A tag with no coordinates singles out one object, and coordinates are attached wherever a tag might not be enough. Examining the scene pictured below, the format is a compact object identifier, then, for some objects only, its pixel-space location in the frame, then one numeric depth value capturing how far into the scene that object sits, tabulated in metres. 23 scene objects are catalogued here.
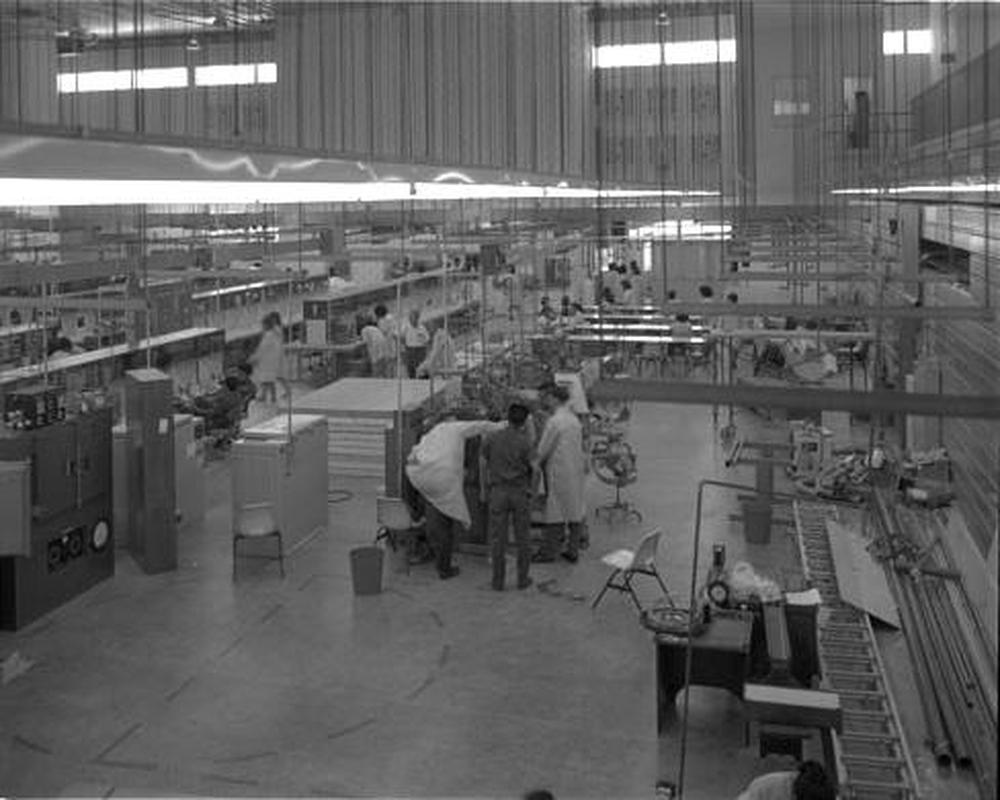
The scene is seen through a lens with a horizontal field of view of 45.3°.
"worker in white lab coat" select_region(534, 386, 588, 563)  9.93
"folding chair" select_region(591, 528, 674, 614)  8.67
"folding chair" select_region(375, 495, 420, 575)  9.91
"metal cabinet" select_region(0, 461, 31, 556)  7.94
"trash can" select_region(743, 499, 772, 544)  10.60
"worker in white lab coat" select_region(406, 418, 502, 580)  9.62
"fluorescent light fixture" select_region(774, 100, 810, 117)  24.62
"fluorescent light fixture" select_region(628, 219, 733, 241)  17.64
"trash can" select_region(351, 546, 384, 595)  9.16
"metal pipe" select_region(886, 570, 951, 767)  5.49
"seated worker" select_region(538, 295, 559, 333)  17.90
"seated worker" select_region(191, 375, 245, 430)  14.36
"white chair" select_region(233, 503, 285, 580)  9.66
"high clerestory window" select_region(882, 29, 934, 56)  19.88
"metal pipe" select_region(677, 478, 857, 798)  4.96
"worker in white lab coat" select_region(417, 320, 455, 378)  14.91
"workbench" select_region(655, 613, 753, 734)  6.57
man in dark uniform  9.20
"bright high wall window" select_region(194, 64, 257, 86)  14.70
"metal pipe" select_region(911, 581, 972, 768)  5.28
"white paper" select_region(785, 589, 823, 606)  6.64
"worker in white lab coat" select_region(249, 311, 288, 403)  16.25
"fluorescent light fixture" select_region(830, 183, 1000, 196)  6.54
